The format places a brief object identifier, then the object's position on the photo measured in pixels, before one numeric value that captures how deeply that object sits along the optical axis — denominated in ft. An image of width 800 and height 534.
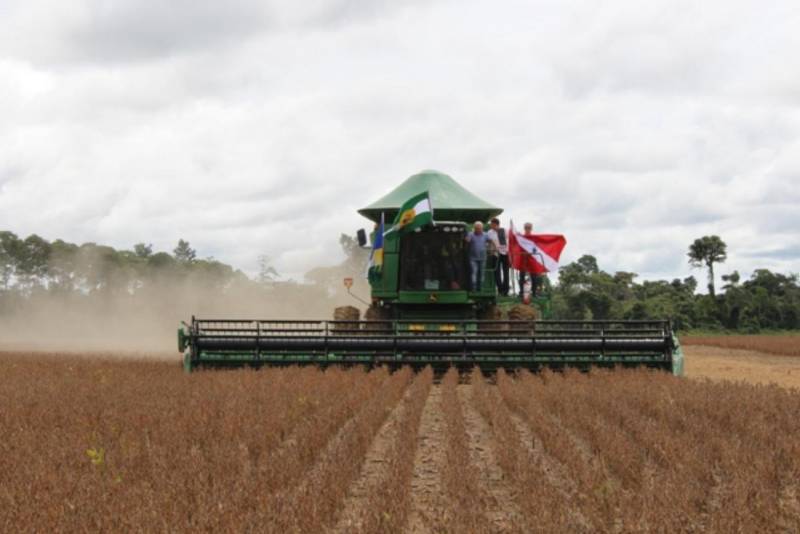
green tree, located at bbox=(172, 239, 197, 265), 348.59
